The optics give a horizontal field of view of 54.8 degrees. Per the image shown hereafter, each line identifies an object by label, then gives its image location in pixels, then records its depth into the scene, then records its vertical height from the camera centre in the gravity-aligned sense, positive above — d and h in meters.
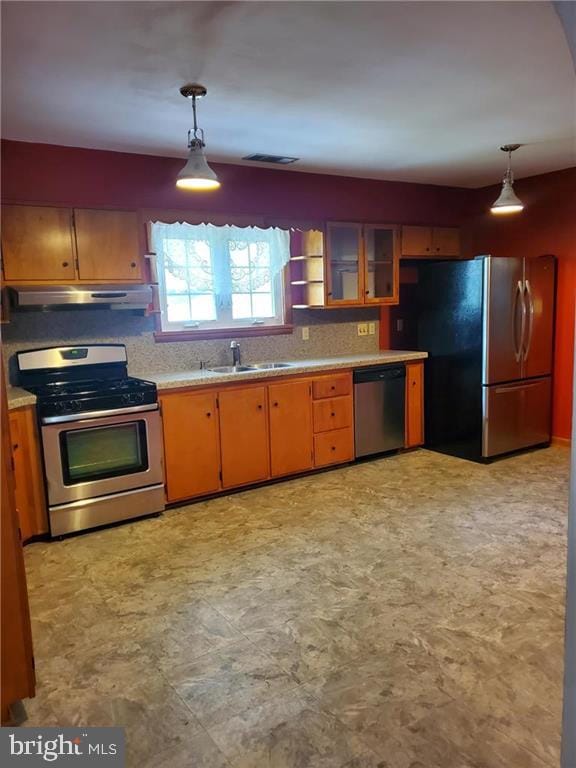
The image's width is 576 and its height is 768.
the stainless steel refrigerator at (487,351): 4.58 -0.35
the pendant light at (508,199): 4.02 +0.80
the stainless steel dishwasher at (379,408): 4.67 -0.81
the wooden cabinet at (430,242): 5.15 +0.67
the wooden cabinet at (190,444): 3.77 -0.85
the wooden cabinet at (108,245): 3.59 +0.52
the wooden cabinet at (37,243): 3.35 +0.51
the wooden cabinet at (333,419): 4.44 -0.84
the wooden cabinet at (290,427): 4.22 -0.85
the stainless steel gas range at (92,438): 3.35 -0.72
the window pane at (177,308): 4.23 +0.10
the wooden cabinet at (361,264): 4.71 +0.44
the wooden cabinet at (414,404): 4.98 -0.82
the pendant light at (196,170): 2.72 +0.74
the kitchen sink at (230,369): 4.36 -0.39
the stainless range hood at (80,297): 3.30 +0.17
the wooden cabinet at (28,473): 3.23 -0.87
